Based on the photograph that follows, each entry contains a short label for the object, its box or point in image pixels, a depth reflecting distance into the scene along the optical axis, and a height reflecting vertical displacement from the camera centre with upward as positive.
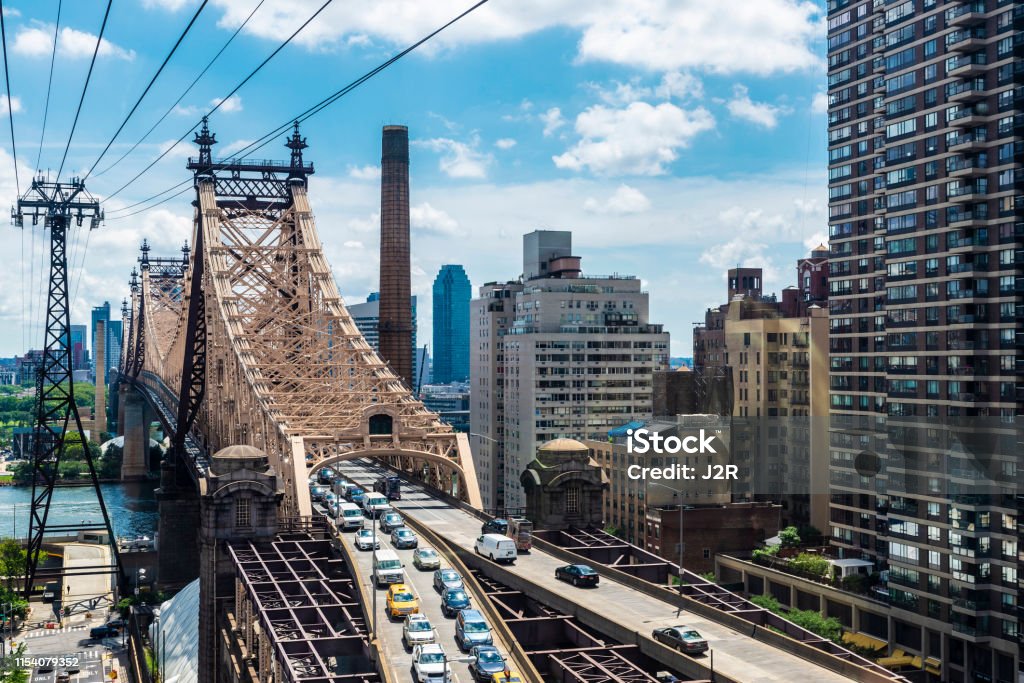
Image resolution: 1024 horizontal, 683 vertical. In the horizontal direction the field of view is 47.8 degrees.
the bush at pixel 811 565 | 101.12 -18.07
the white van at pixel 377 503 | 77.94 -9.39
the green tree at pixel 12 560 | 120.62 -20.37
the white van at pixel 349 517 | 74.81 -9.84
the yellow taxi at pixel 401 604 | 54.16 -11.25
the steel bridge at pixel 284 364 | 87.38 +0.26
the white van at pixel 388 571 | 59.09 -10.50
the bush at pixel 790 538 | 112.25 -17.17
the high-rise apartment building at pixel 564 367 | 158.25 -0.43
